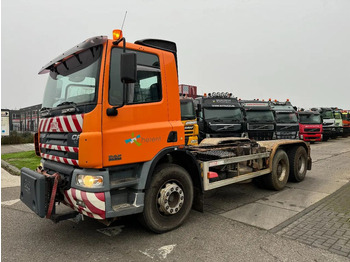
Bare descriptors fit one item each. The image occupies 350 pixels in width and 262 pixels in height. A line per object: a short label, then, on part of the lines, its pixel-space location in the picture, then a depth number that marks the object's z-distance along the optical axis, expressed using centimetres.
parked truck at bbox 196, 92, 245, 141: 1116
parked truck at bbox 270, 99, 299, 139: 1455
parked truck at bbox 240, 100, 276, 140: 1237
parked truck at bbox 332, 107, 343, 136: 2309
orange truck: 325
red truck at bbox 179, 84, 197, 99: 4021
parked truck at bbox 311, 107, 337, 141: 2191
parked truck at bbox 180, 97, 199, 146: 1095
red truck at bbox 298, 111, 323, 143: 1897
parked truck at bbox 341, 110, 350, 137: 2695
